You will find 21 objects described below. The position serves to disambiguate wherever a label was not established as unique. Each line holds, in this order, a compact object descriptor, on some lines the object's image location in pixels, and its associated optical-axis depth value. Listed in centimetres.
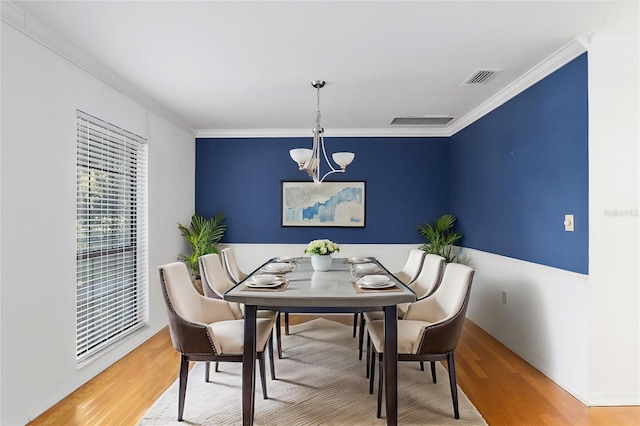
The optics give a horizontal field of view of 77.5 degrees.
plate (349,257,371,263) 410
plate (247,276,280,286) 270
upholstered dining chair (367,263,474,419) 248
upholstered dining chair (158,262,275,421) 244
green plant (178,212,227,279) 518
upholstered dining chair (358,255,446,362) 327
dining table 237
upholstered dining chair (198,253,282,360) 319
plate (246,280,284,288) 267
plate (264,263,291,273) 342
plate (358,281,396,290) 263
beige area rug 252
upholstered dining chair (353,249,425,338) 392
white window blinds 321
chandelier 341
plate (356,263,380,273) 342
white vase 352
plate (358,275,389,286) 269
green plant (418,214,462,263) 529
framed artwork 586
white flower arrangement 350
